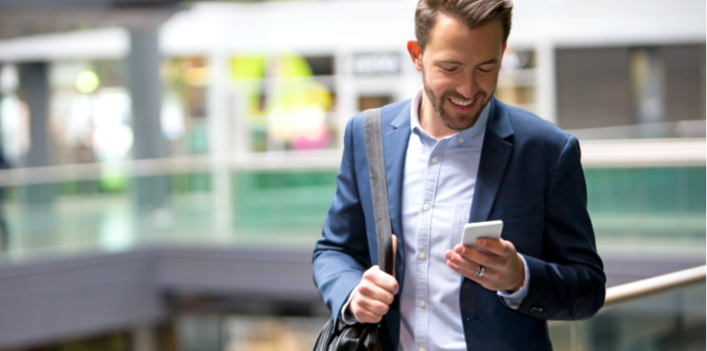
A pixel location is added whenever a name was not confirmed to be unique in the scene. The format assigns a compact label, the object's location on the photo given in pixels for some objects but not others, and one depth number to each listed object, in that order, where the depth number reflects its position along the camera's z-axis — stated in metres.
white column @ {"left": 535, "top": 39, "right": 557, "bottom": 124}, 14.85
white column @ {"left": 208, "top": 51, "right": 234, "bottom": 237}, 15.48
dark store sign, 14.82
